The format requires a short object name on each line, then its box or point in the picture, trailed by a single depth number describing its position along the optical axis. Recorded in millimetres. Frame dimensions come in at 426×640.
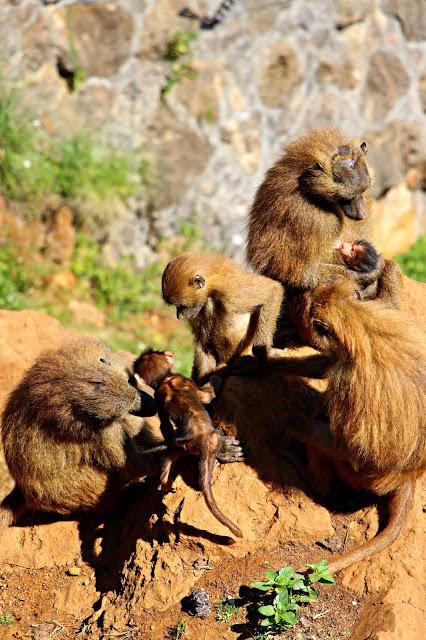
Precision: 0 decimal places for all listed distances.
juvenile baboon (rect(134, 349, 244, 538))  9281
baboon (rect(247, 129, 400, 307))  11055
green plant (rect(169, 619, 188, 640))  8945
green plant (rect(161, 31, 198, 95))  19312
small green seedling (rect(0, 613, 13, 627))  9953
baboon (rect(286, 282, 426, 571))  8891
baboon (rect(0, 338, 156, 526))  10312
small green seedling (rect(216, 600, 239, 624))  8992
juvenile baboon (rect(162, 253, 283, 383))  11031
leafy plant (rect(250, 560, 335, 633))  8641
